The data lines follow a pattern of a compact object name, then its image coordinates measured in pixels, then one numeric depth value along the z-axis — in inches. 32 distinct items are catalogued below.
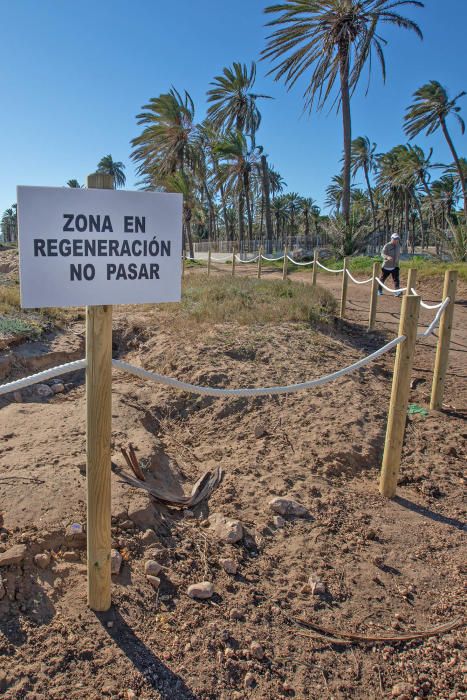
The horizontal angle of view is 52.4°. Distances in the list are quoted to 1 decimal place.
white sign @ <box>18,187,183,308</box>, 74.0
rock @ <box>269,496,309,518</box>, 137.4
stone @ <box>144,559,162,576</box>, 104.3
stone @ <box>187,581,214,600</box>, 101.2
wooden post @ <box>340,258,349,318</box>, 372.8
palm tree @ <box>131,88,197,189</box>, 1167.6
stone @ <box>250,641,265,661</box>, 89.0
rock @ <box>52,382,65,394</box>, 220.2
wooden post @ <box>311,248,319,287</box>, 443.7
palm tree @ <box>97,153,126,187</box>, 2484.7
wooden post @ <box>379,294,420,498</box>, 145.7
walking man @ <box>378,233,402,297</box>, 438.3
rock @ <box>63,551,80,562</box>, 101.9
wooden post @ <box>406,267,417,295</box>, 194.1
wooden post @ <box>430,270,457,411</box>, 206.2
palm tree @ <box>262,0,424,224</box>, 788.6
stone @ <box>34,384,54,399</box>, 213.9
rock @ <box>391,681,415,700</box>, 83.3
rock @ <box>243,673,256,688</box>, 83.3
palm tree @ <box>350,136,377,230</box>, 2006.6
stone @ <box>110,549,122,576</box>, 101.7
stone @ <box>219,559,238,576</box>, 110.7
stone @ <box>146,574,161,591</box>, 101.5
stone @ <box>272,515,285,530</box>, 131.6
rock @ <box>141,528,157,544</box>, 112.4
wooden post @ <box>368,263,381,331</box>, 326.3
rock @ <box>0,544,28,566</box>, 94.4
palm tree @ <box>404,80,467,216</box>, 1216.8
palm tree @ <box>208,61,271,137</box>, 1256.8
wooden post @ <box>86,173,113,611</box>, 84.0
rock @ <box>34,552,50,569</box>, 97.8
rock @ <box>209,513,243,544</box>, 121.5
